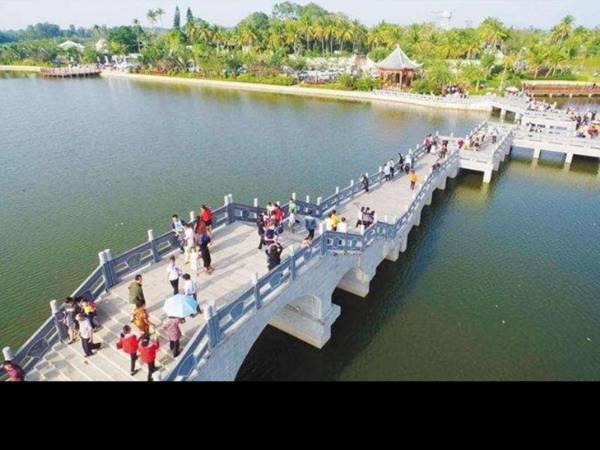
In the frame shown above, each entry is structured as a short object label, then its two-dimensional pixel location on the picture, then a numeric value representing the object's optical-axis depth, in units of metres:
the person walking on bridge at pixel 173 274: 12.00
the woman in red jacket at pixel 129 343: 9.43
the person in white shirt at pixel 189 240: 13.49
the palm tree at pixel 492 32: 74.81
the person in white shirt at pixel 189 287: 11.08
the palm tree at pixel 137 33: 122.25
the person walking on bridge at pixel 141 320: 10.12
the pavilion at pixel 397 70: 66.00
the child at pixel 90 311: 10.60
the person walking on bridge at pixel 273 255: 12.81
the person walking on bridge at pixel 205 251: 13.11
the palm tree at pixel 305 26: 95.25
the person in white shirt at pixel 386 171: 25.22
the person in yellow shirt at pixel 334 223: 16.23
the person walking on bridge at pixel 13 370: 8.91
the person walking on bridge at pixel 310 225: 15.62
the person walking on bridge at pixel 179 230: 13.98
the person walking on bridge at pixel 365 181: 23.38
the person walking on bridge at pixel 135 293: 10.67
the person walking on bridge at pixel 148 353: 9.22
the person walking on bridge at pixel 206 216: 14.50
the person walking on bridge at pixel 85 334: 10.07
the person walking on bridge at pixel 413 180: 24.12
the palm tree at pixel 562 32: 70.51
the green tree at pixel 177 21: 114.67
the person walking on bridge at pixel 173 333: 9.79
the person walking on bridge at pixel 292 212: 16.72
